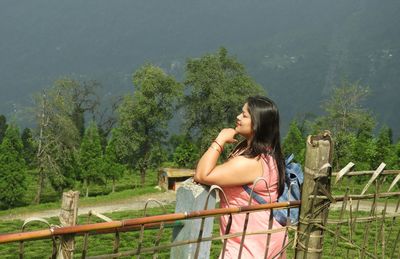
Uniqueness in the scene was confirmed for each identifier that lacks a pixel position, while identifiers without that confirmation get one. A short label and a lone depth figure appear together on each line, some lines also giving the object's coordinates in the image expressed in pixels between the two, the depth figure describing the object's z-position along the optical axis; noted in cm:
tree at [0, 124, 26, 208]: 2838
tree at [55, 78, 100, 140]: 4469
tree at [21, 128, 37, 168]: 4368
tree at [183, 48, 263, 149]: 3294
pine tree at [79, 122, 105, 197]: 3219
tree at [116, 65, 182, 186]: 3325
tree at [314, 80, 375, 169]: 3102
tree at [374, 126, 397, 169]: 3003
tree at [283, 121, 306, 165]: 3804
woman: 344
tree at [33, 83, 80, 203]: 2964
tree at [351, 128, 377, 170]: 3019
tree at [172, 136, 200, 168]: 3628
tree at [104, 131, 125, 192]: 3325
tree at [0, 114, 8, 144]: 5203
